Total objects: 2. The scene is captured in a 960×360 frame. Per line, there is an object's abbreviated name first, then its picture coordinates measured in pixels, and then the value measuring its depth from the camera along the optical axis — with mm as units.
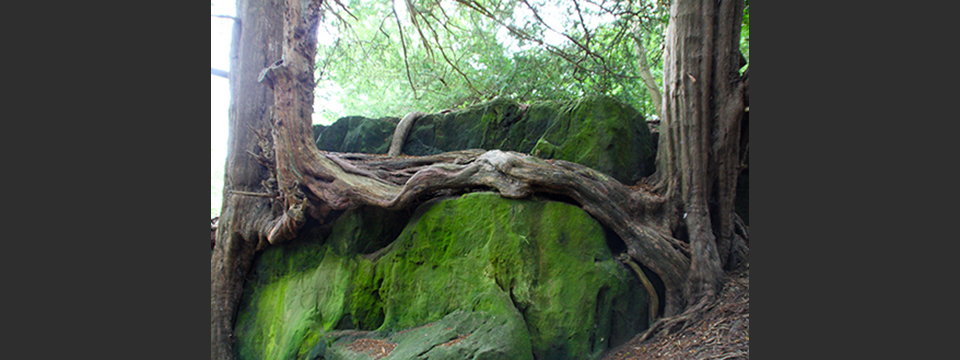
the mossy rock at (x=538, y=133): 4574
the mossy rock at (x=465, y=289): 3568
